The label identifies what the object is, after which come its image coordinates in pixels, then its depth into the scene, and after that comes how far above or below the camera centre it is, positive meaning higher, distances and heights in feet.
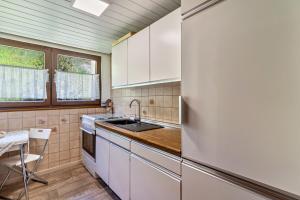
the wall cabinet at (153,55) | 4.61 +1.60
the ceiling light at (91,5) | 4.90 +3.04
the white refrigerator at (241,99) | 1.92 +0.00
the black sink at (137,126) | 5.60 -1.05
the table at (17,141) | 5.59 -1.45
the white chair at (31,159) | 6.24 -2.45
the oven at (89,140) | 7.64 -2.13
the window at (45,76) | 7.36 +1.25
